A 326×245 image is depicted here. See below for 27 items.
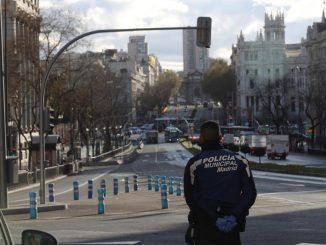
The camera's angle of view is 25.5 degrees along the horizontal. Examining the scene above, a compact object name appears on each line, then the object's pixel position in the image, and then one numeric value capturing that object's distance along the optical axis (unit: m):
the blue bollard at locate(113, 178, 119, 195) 29.39
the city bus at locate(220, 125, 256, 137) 120.69
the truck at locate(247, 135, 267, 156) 79.27
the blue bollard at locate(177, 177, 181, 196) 28.17
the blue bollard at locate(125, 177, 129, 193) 30.89
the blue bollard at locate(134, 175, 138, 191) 32.19
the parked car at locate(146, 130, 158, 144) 139.38
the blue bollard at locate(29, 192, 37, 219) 19.16
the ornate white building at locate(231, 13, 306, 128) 164.12
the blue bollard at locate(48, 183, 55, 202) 24.97
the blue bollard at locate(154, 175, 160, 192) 31.64
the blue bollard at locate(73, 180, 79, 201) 26.48
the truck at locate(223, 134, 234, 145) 91.93
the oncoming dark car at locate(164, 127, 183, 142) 142.00
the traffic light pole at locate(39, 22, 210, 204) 23.12
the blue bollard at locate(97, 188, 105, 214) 19.86
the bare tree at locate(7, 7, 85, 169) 50.88
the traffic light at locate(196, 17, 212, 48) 24.36
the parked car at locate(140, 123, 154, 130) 188.00
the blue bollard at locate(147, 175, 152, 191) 33.22
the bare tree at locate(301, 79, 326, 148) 88.19
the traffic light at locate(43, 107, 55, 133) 24.14
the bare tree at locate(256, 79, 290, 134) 103.31
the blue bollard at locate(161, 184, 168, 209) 21.41
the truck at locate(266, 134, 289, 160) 72.69
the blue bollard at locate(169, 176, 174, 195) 29.78
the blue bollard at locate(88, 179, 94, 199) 27.76
